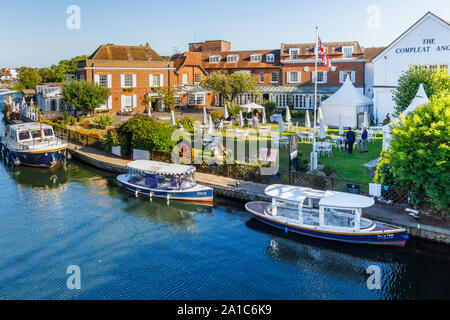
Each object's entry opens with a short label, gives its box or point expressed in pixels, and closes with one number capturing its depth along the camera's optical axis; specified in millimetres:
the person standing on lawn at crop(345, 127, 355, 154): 24609
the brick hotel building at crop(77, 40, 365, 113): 44125
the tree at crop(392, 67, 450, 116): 27875
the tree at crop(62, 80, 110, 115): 39125
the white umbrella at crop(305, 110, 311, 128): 30900
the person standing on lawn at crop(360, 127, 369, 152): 24725
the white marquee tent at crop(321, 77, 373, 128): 33469
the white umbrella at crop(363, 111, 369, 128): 31178
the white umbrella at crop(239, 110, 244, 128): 33131
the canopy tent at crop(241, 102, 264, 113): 35469
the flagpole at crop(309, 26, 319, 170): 21000
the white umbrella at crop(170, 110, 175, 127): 30241
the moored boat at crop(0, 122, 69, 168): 28609
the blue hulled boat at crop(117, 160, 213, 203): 20812
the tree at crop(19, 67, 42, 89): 87662
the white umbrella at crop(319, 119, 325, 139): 25905
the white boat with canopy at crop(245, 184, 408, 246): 15336
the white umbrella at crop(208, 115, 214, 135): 30012
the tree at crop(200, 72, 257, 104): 40844
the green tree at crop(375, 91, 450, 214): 14727
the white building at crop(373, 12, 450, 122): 33188
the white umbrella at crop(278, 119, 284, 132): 29156
